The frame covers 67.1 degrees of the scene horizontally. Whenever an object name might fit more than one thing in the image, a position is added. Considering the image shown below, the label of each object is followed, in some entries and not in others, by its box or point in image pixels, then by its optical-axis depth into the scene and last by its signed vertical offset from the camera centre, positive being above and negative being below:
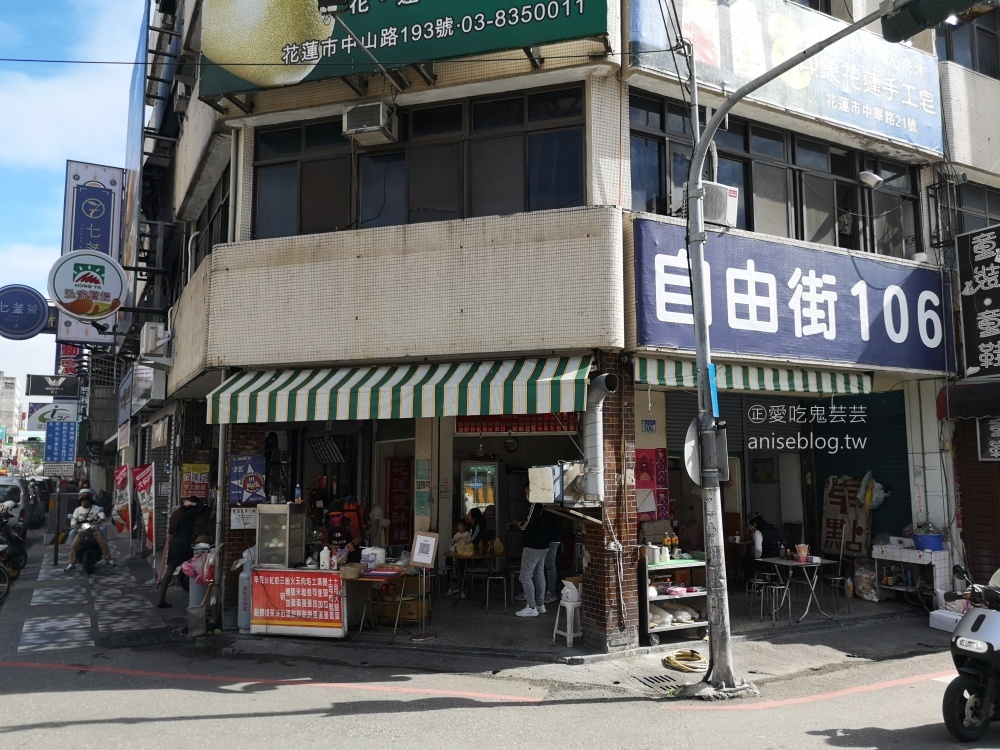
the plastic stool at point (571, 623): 9.62 -1.96
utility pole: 7.86 +0.37
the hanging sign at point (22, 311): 18.80 +4.13
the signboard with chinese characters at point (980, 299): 11.98 +2.69
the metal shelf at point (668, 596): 9.79 -1.65
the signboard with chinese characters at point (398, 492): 15.27 -0.39
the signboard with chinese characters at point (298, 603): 10.13 -1.74
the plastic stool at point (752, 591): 11.49 -2.07
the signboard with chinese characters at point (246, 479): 11.43 -0.07
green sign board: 9.62 +5.92
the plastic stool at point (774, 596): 10.84 -2.04
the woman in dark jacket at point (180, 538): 12.73 -1.05
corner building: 9.84 +3.30
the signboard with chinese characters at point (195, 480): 15.25 -0.10
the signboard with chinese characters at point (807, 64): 10.45 +6.12
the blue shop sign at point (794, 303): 9.98 +2.40
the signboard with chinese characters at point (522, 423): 11.05 +0.72
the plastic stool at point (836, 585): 12.05 -1.96
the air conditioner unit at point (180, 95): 16.07 +8.37
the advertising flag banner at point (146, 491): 16.91 -0.36
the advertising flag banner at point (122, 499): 19.00 -0.61
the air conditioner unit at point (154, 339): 15.04 +2.72
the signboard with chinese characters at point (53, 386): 44.00 +5.31
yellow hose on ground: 8.77 -2.26
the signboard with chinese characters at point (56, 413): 36.94 +3.17
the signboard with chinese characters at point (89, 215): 21.44 +7.48
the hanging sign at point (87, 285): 16.14 +4.11
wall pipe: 9.27 +0.46
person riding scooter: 16.77 -0.94
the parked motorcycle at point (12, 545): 15.48 -1.46
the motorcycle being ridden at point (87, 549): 16.64 -1.59
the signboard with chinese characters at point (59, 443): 37.22 +1.67
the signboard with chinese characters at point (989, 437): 11.83 +0.45
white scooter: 6.28 -1.82
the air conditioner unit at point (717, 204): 9.38 +3.28
